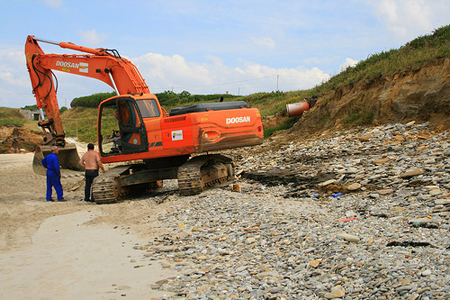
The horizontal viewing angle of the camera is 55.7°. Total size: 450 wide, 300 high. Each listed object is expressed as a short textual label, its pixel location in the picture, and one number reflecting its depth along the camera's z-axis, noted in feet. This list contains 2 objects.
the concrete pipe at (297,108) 65.57
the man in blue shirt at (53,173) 38.50
